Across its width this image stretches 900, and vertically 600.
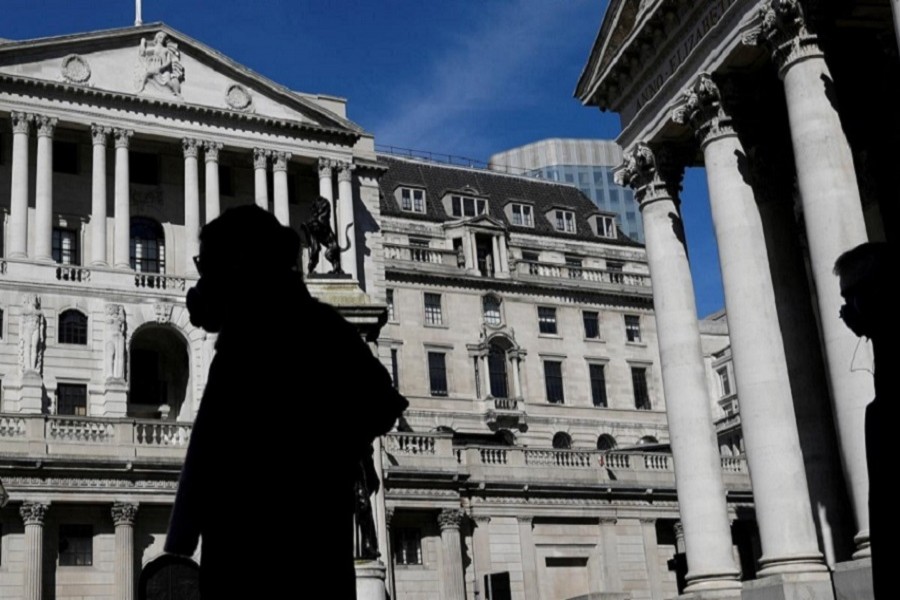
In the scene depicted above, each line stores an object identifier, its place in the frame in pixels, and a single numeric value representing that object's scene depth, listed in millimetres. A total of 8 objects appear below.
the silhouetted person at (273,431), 4820
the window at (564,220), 87438
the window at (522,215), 86250
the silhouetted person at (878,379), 5371
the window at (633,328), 75500
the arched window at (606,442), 71812
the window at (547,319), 72875
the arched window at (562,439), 69938
